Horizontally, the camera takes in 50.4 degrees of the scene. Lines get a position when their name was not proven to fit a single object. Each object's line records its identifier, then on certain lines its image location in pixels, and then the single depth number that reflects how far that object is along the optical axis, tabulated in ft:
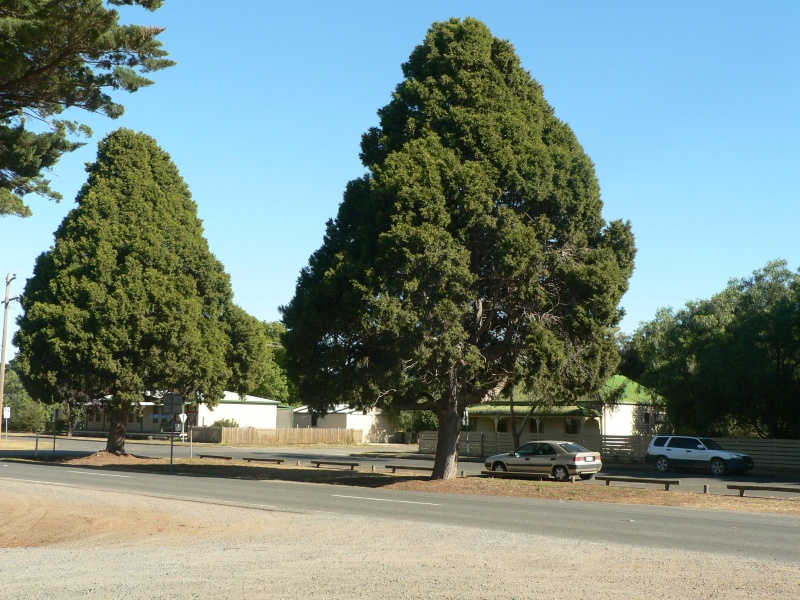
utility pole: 188.16
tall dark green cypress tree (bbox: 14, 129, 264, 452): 122.52
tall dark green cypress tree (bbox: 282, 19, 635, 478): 80.43
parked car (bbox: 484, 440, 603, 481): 99.19
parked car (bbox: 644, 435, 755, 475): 116.98
